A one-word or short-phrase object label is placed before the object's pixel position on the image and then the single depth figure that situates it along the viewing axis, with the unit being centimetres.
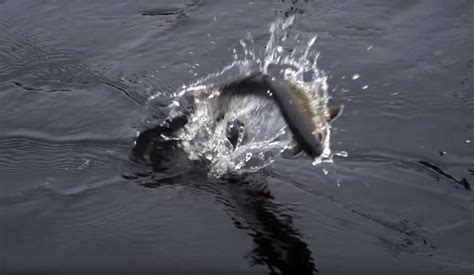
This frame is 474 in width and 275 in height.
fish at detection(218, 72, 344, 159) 611
